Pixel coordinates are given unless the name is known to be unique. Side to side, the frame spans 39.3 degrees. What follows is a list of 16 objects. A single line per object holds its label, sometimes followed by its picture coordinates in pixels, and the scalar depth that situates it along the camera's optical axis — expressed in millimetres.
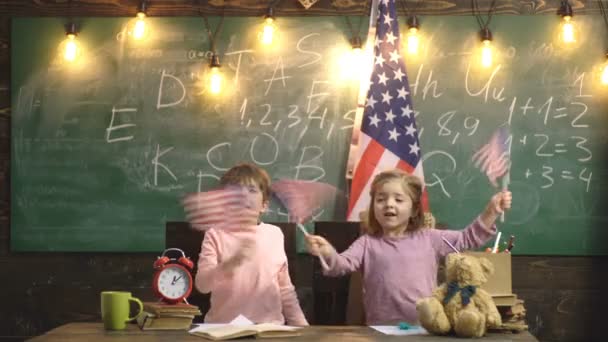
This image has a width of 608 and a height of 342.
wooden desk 2336
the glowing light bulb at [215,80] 4445
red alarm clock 2582
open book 2332
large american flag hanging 4293
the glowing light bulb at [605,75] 4375
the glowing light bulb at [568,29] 4340
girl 3178
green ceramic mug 2480
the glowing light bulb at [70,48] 4477
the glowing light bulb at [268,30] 4411
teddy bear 2359
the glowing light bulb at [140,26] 4457
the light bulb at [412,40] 4367
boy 3336
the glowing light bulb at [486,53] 4371
